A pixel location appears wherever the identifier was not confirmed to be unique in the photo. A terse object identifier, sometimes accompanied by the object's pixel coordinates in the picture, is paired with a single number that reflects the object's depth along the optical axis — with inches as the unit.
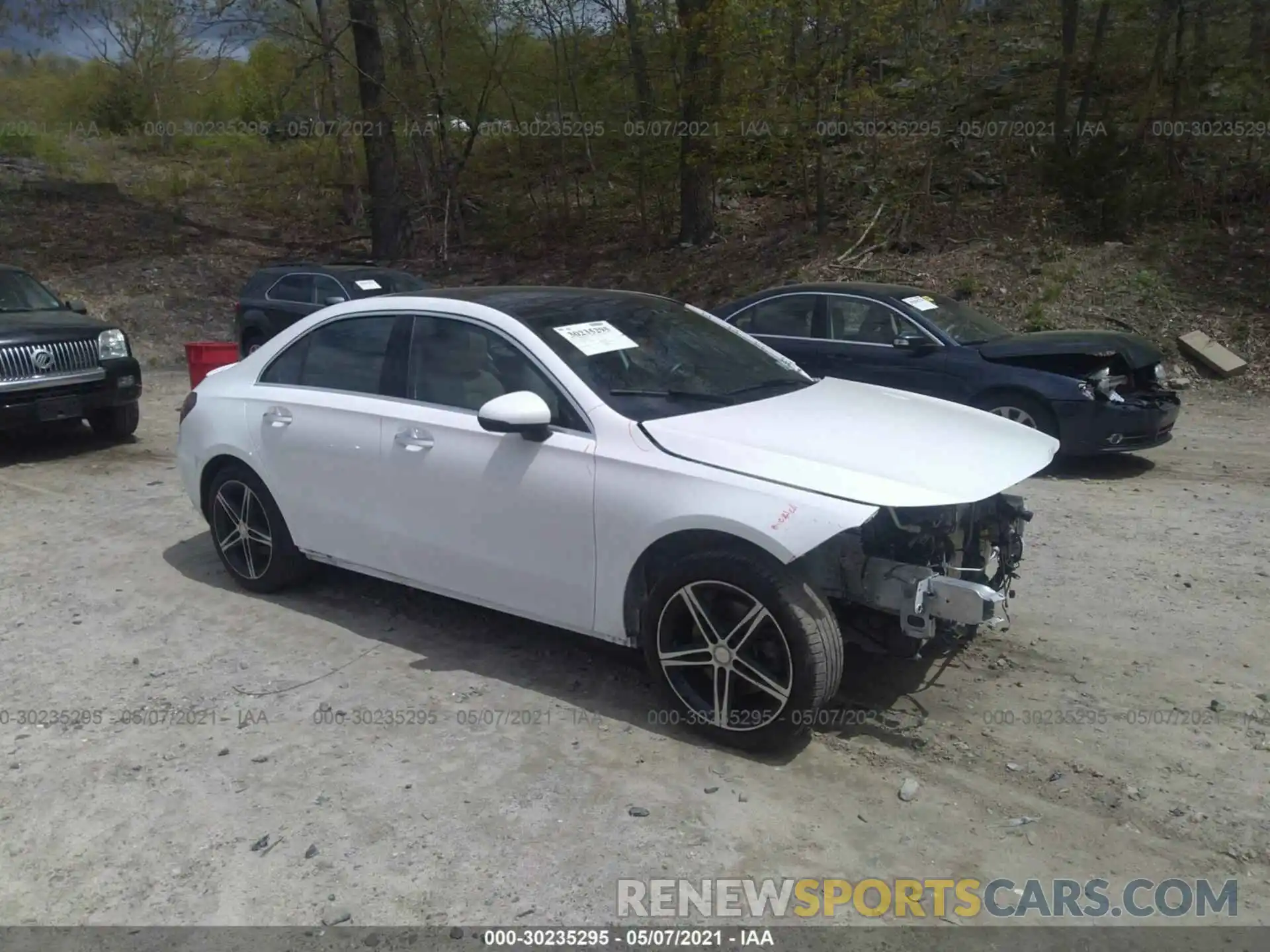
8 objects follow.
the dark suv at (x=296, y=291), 565.6
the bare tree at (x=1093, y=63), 678.5
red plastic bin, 427.2
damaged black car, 350.0
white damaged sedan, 163.2
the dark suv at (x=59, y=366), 366.0
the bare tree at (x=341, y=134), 817.4
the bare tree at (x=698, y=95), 649.0
